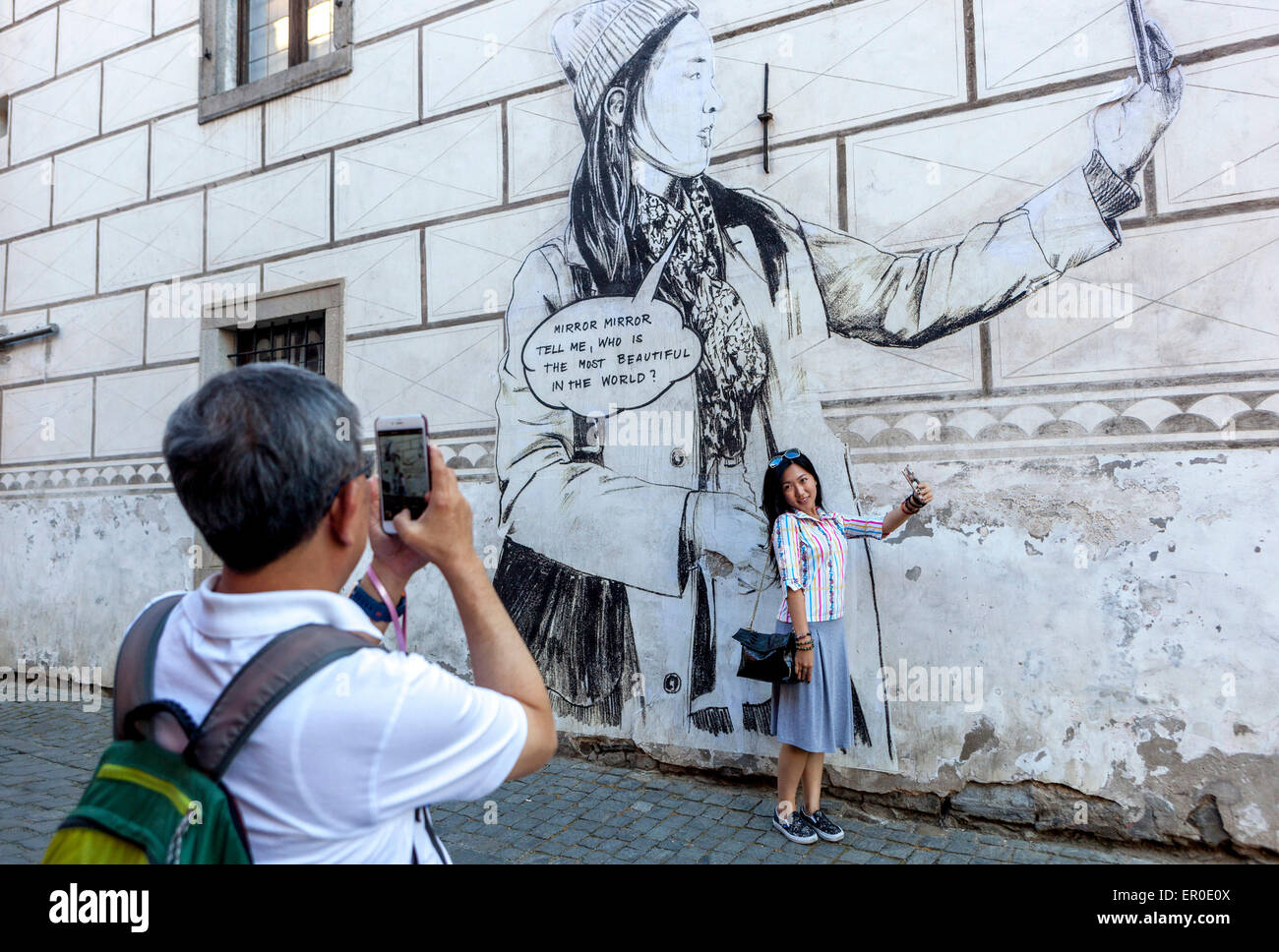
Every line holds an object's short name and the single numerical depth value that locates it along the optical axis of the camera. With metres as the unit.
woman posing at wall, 4.15
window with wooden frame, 7.17
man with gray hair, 1.16
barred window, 7.05
